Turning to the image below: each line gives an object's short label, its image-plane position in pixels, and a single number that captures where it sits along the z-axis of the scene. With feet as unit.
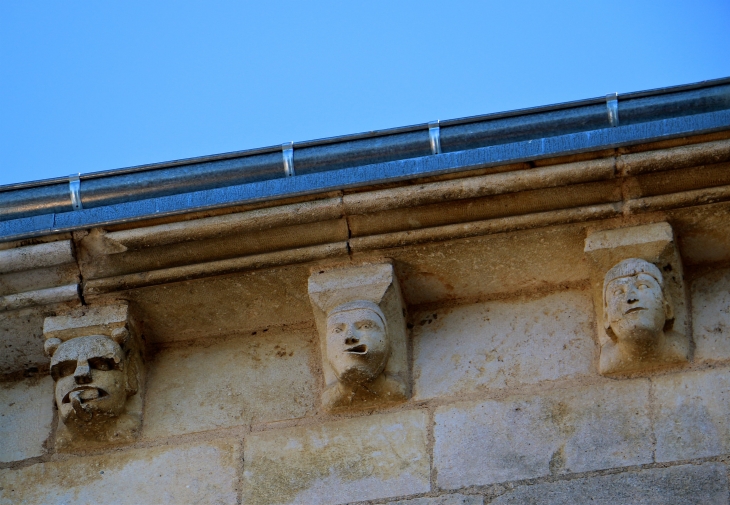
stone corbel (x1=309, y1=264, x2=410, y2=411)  30.99
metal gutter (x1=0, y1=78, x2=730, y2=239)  32.22
